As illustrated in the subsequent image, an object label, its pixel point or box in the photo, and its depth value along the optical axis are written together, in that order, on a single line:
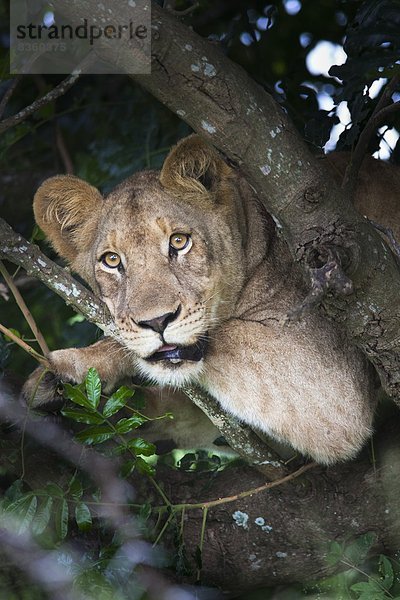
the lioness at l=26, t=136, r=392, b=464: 8.84
